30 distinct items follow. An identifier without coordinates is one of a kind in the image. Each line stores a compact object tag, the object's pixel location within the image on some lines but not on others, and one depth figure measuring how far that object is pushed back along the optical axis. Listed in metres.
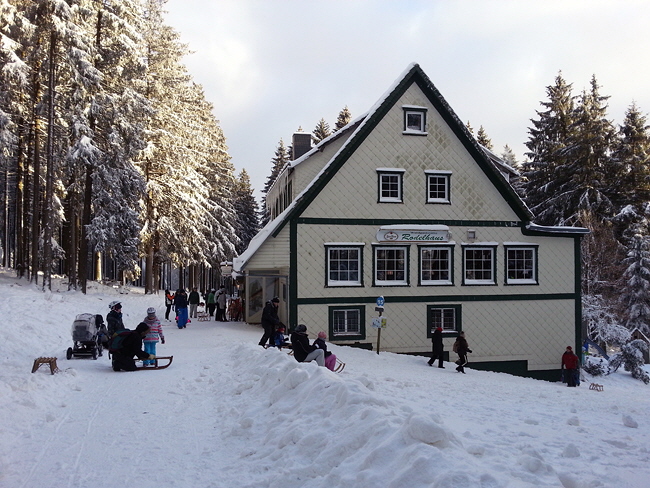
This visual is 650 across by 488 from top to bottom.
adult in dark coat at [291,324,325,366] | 13.80
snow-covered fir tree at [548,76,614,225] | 37.16
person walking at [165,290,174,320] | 29.08
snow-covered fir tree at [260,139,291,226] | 67.06
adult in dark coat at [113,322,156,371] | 13.65
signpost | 19.48
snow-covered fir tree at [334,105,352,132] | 56.75
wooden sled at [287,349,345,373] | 15.03
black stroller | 14.72
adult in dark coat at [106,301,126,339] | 15.60
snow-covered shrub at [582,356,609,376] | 27.34
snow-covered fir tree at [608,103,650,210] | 38.41
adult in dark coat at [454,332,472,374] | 19.36
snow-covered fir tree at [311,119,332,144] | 60.89
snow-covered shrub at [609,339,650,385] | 27.64
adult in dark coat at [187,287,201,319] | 29.55
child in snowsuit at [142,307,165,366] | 15.19
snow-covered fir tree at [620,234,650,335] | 34.00
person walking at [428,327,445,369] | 20.06
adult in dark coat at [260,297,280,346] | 17.69
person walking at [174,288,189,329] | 25.22
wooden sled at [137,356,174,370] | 14.00
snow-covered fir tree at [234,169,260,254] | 64.06
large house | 22.17
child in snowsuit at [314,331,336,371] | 14.45
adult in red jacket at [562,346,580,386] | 21.22
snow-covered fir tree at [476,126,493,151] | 59.49
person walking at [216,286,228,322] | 29.77
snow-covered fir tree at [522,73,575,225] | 39.91
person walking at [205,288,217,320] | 31.33
